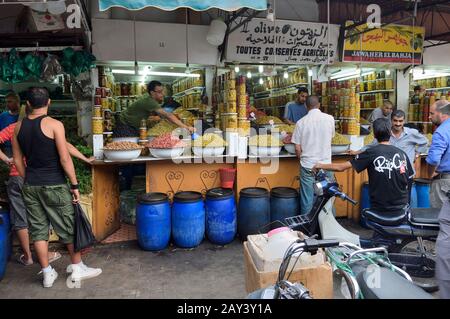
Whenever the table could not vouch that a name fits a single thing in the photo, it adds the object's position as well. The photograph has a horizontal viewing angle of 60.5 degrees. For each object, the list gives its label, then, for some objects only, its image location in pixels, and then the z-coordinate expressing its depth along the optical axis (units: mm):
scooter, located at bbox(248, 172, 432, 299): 1541
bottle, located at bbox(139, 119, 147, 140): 5102
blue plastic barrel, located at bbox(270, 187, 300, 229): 4875
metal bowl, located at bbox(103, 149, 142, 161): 4578
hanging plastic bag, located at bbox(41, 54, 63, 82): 5180
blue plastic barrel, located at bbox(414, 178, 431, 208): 5312
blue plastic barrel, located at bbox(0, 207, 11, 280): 3678
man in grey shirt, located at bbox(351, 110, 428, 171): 4734
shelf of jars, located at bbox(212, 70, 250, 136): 5195
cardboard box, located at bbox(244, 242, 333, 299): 2201
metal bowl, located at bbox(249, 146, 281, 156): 5109
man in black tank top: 3461
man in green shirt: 5191
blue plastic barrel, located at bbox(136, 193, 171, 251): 4477
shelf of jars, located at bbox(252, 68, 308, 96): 8297
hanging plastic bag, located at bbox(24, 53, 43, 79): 5133
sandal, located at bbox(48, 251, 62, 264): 4336
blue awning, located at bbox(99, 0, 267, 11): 4008
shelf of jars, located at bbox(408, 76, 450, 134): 8030
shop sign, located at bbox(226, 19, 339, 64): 7203
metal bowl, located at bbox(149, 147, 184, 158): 4738
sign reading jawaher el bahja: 7824
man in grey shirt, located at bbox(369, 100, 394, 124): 6837
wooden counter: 4949
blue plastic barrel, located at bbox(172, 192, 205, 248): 4559
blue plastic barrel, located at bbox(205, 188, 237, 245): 4672
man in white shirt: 4801
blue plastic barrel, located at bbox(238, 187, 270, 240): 4766
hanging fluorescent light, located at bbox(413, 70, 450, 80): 9520
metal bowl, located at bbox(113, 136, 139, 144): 5107
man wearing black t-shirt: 3584
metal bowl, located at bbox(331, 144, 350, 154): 5309
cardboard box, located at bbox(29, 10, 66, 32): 5195
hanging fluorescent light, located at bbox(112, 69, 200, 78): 7628
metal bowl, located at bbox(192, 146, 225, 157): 4949
